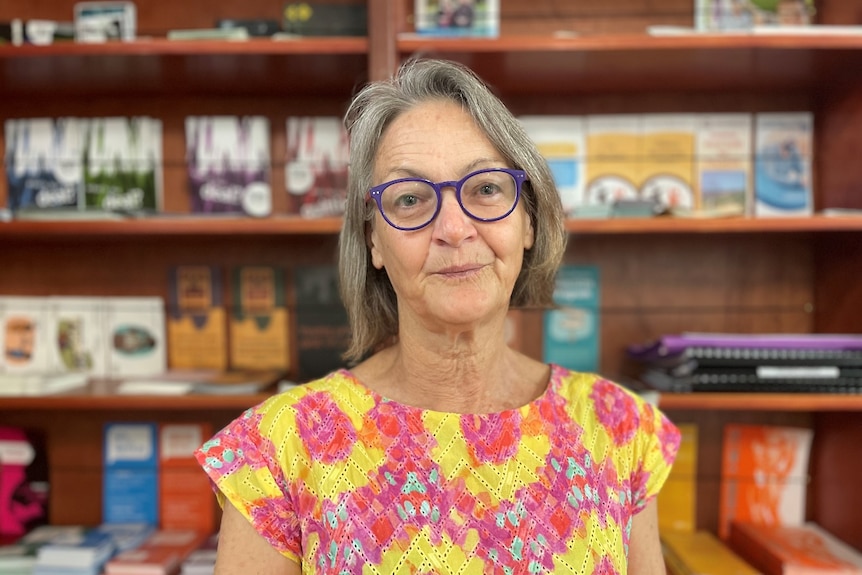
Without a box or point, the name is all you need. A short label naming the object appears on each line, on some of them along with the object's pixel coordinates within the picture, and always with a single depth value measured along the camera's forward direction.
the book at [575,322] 1.72
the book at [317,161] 1.68
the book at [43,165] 1.69
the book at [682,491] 1.71
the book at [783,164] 1.66
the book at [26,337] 1.73
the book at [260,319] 1.73
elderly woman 0.89
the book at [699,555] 1.45
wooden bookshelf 1.44
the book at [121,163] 1.69
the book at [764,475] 1.67
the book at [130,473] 1.73
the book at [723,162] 1.67
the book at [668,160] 1.67
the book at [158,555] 1.45
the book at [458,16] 1.59
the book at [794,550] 1.39
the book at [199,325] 1.73
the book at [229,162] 1.68
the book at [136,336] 1.73
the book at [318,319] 1.70
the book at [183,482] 1.72
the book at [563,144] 1.68
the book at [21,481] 1.70
